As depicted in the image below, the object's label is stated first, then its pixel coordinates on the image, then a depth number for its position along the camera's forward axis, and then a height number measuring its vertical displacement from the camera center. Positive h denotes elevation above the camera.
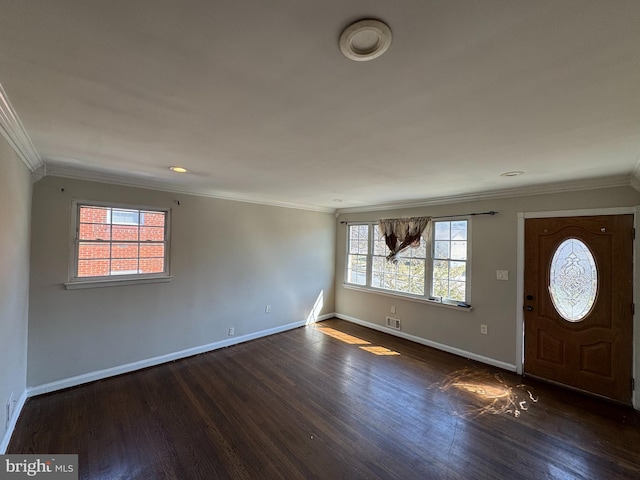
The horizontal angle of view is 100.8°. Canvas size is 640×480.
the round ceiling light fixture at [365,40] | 0.89 +0.74
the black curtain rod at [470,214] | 3.73 +0.48
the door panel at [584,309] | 2.82 -0.69
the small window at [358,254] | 5.49 -0.22
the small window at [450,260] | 4.07 -0.23
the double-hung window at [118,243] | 3.04 -0.05
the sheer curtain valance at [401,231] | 4.50 +0.24
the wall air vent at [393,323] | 4.80 -1.43
